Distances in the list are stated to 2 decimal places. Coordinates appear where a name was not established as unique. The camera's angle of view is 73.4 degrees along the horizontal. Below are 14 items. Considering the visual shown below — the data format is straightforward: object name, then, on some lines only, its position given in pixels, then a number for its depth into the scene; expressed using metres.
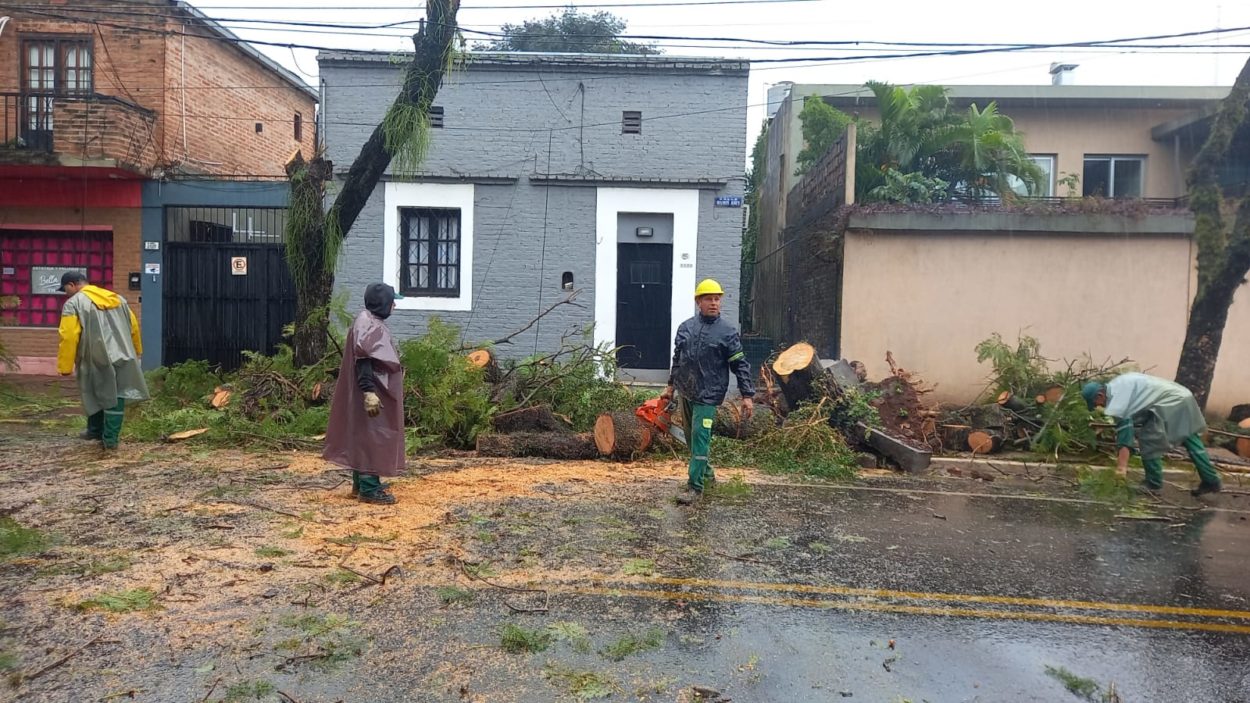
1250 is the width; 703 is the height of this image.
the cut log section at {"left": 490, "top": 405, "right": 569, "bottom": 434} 8.96
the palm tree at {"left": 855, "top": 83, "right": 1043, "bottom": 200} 13.11
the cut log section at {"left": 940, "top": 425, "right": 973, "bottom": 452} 9.38
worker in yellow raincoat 7.77
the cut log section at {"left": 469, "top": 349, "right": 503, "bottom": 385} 10.03
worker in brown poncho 6.14
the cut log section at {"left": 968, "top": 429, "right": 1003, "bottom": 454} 9.24
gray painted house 13.68
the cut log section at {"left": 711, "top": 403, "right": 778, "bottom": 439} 8.94
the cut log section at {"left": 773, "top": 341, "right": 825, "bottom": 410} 9.11
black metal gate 14.06
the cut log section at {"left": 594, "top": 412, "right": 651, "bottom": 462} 8.42
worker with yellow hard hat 6.85
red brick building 14.07
